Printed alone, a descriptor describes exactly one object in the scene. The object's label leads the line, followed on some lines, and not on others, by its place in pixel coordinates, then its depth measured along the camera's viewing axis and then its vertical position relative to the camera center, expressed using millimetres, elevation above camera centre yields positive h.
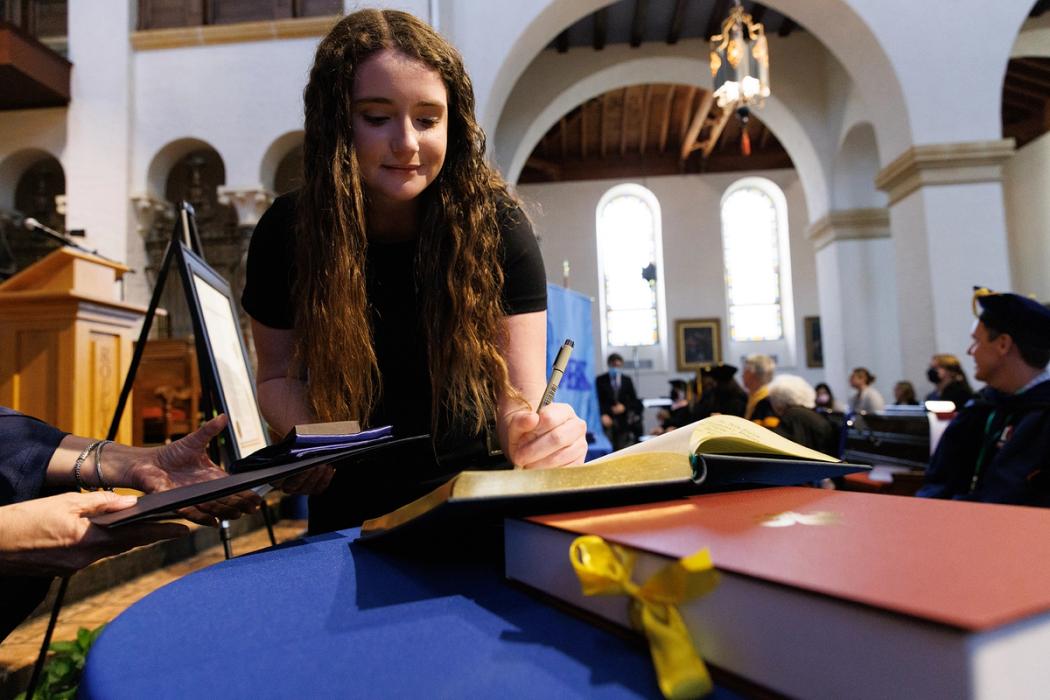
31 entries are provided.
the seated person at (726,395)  6074 -194
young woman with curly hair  1095 +194
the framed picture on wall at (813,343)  14414 +575
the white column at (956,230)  6770 +1344
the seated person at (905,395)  7382 -313
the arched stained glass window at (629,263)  15141 +2554
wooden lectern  3914 +338
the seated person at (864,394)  8227 -325
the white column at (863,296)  9805 +1057
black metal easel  1434 +121
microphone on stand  4017 +1055
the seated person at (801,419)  4227 -304
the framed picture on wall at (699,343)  14570 +671
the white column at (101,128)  7836 +3135
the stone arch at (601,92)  9680 +4031
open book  509 -83
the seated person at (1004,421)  2387 -227
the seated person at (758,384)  5203 -96
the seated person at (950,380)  4988 -117
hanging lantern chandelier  6676 +3091
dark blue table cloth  368 -162
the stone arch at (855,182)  9914 +2720
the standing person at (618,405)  9078 -365
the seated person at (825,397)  9039 -382
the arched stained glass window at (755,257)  15086 +2588
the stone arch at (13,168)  8383 +2946
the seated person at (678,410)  7870 -452
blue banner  4490 +224
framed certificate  1491 +100
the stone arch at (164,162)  8008 +2802
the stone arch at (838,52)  7199 +3572
